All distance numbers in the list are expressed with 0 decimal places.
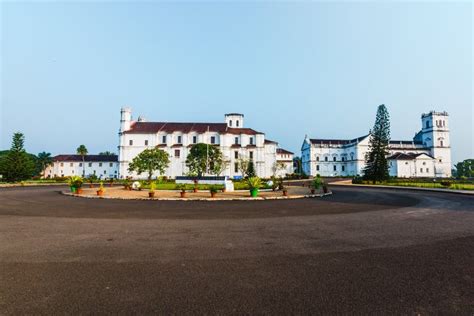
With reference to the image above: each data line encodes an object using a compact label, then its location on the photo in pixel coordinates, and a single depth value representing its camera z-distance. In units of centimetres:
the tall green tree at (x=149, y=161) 4338
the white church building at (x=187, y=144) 7325
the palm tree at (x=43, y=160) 8866
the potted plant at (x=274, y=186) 2652
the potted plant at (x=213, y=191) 1889
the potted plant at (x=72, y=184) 2275
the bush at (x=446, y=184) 3172
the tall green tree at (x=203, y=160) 5209
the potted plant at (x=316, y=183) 2477
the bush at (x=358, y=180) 4677
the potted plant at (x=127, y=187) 2802
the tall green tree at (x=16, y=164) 4741
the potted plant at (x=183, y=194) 1881
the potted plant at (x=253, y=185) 1906
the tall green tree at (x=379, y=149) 4656
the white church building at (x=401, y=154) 8394
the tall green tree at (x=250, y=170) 6033
